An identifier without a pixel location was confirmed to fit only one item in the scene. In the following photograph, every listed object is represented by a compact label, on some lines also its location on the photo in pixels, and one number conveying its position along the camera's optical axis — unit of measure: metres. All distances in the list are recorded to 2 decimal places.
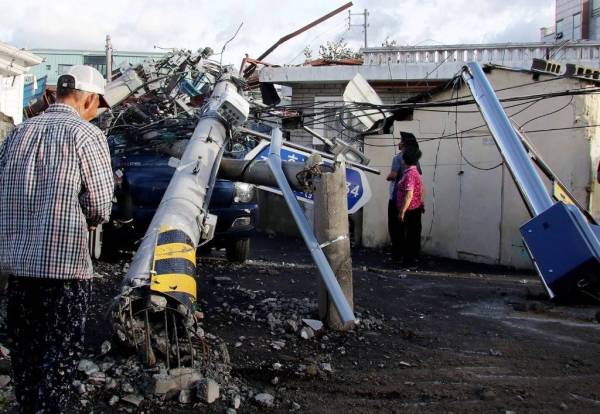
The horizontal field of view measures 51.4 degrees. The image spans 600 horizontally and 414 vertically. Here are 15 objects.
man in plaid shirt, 2.92
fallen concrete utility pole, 4.48
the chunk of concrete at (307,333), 5.42
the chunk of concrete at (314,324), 5.55
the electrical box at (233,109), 7.34
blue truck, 8.58
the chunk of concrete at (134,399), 4.04
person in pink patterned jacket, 9.46
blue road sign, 6.08
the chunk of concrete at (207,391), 4.09
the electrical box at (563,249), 5.89
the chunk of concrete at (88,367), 4.38
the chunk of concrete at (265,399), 4.14
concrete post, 5.57
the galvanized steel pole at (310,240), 4.97
